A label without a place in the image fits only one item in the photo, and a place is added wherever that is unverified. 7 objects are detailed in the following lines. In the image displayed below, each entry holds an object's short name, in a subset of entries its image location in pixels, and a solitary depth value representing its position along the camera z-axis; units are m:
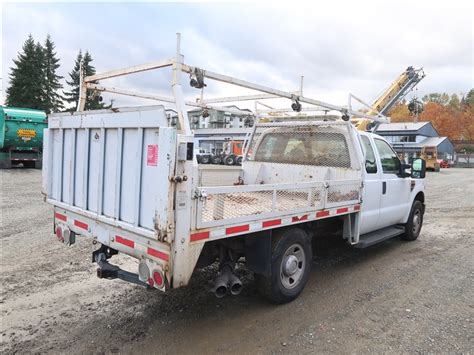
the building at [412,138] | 50.69
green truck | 18.67
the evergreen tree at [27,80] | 46.53
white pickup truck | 2.96
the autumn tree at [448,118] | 72.94
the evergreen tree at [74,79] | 46.52
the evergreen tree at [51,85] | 47.72
